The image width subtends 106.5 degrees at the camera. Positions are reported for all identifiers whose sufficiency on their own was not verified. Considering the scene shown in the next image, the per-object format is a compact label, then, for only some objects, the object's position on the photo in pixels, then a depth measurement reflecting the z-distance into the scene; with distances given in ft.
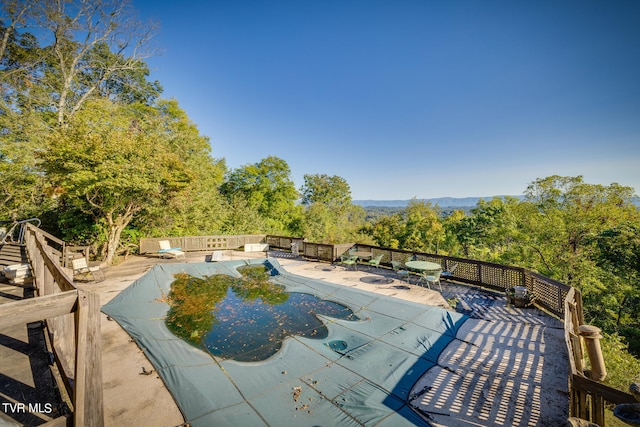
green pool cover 10.00
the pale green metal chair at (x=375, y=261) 32.57
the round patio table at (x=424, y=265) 26.66
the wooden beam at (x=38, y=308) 5.28
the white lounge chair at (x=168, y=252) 39.01
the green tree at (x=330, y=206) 87.61
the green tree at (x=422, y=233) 88.94
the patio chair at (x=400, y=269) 28.40
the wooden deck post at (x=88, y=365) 6.14
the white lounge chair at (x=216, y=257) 38.82
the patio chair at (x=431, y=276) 26.05
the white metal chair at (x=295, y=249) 43.62
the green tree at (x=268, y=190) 79.46
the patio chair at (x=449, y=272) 27.96
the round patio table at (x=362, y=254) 35.06
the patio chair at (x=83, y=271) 26.06
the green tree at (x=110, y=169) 28.73
